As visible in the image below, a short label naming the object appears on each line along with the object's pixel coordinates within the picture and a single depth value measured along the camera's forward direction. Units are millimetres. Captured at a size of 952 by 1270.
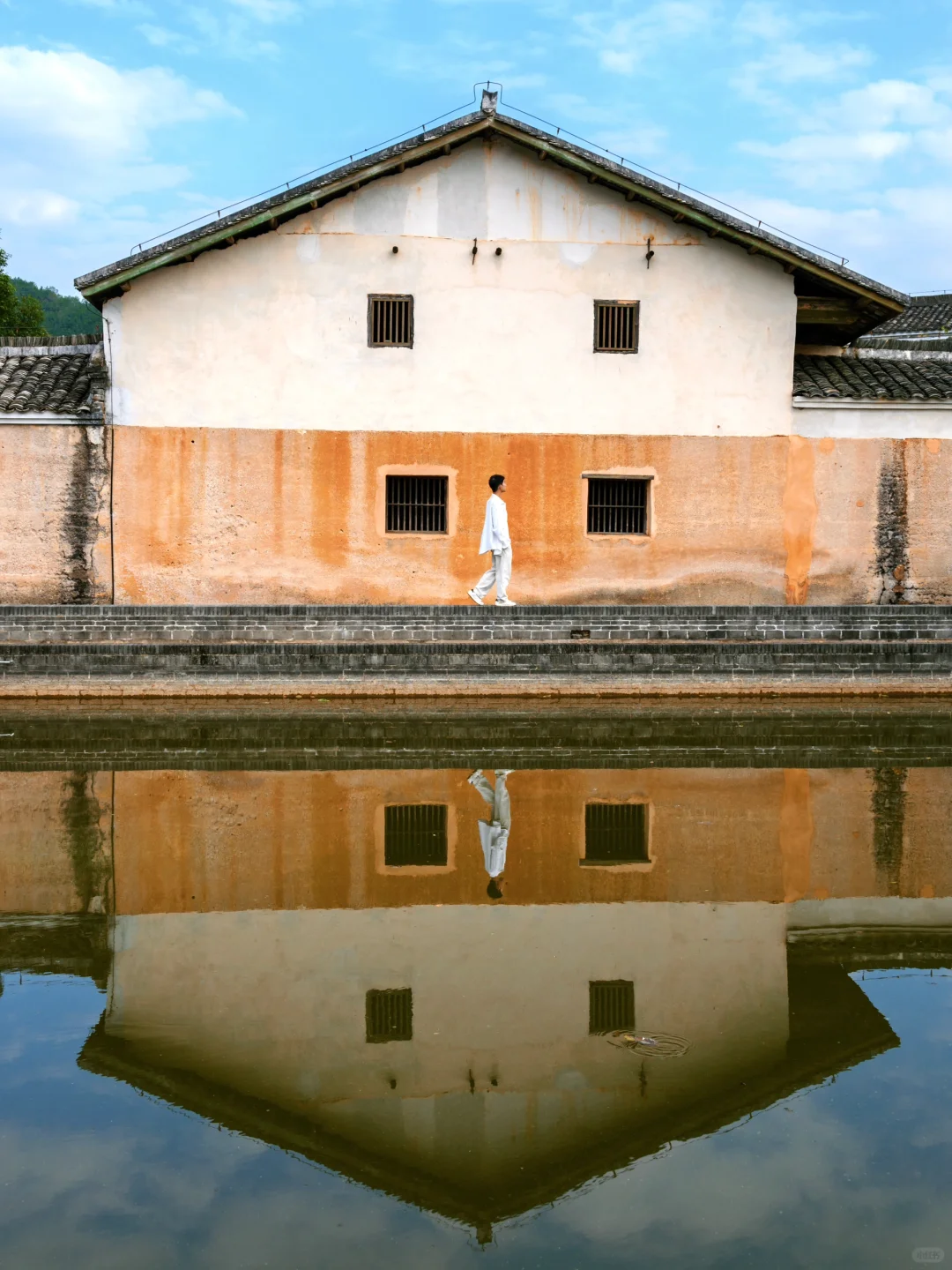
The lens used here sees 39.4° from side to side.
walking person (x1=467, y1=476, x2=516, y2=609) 14953
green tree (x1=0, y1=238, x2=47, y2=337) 48219
